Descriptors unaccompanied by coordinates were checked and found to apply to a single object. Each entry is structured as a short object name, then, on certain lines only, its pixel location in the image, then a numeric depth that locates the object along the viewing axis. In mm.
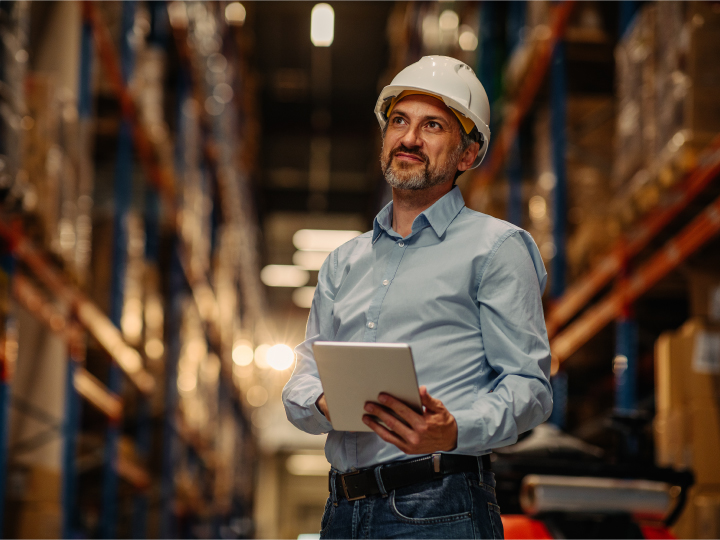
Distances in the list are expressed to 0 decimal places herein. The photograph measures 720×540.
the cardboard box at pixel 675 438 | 4691
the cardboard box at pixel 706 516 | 4352
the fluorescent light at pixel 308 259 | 23250
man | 1897
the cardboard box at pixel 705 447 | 4617
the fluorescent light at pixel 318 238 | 22266
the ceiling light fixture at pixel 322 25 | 15727
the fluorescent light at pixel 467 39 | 10070
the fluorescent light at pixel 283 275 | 24469
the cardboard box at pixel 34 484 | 5727
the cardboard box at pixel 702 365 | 4723
